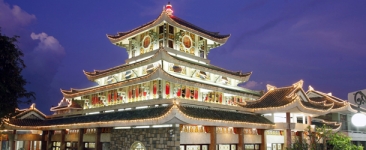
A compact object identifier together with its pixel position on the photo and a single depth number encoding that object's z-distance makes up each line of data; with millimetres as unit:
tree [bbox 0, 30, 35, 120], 26188
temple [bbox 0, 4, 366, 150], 23147
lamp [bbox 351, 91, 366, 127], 6434
